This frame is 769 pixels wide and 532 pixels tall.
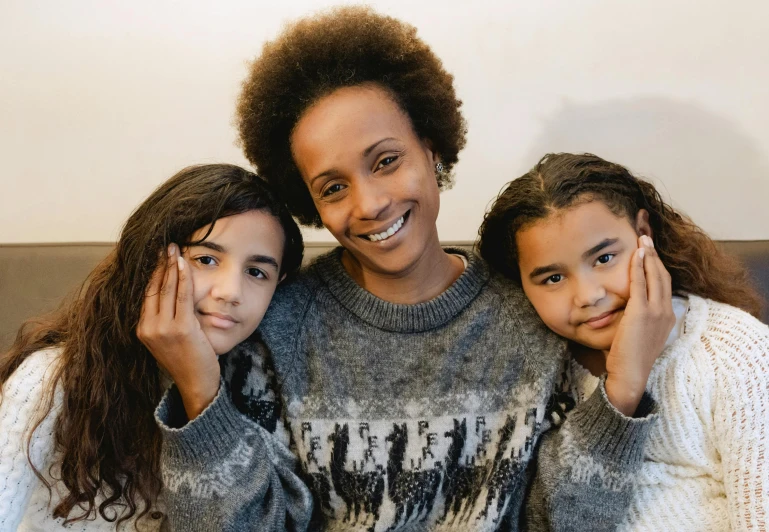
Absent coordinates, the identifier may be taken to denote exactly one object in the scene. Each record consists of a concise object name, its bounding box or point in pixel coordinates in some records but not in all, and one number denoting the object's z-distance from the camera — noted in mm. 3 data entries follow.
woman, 938
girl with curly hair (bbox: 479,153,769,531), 917
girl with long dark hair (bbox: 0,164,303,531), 933
